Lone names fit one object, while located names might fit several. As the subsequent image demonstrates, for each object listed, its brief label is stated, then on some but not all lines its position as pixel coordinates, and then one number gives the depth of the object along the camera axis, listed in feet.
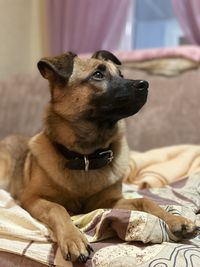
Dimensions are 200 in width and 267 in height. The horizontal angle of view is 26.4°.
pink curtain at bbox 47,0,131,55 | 9.10
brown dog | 4.52
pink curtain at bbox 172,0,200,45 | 8.26
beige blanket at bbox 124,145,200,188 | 6.38
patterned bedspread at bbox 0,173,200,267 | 3.48
